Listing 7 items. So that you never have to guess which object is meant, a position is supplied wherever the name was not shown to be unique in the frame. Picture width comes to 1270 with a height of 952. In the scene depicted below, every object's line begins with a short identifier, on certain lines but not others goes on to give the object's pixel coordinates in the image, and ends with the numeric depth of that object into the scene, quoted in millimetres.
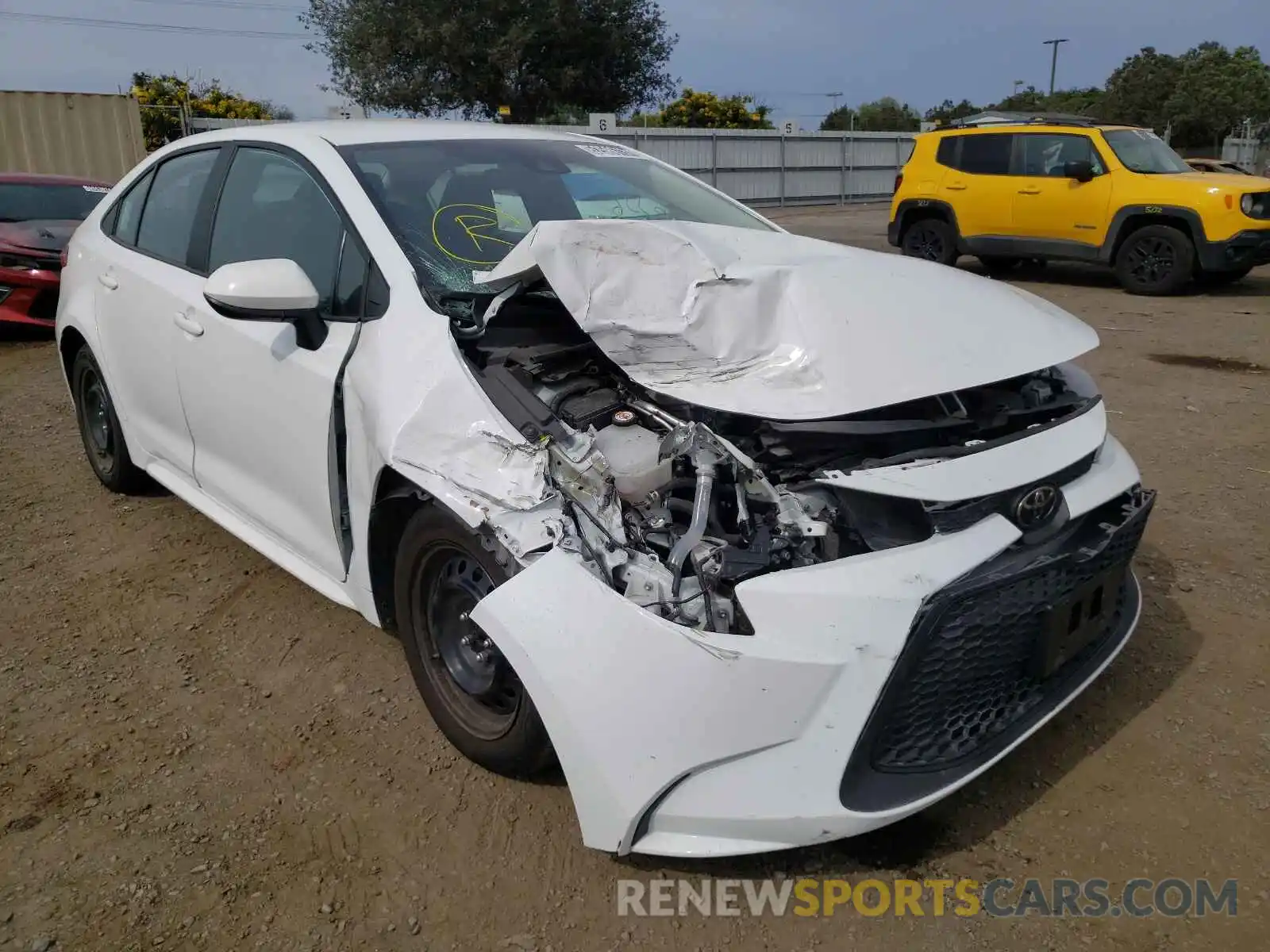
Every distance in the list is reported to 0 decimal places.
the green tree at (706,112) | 33156
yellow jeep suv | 9984
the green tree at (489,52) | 25828
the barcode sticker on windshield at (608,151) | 3731
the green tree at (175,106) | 20516
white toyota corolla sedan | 1987
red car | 8297
